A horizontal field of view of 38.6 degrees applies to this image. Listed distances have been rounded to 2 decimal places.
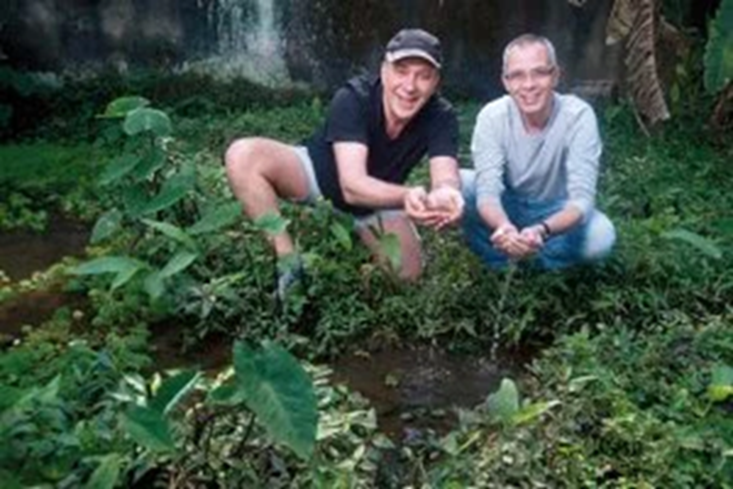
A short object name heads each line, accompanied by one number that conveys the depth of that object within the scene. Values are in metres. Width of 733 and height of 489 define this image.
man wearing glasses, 3.92
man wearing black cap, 3.93
